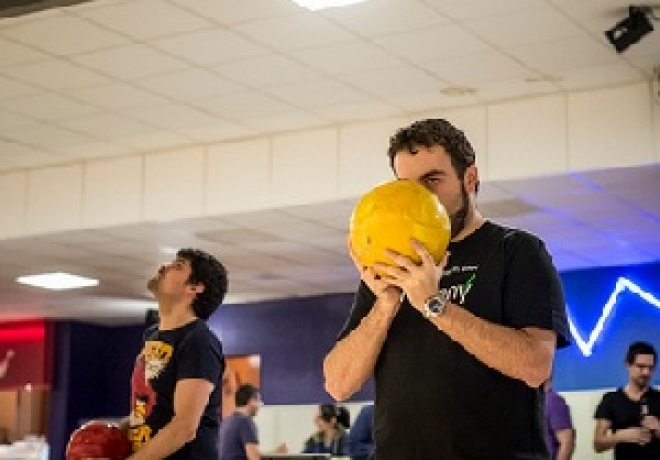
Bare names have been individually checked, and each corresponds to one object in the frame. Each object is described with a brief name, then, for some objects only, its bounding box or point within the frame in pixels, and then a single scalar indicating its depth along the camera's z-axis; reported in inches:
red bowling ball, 152.3
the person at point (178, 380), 149.9
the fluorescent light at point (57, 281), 429.4
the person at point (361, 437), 374.9
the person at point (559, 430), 328.2
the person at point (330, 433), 410.3
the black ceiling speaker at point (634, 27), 213.9
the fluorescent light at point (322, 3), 212.4
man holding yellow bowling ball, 88.6
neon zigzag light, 405.1
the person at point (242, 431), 389.7
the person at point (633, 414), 281.6
